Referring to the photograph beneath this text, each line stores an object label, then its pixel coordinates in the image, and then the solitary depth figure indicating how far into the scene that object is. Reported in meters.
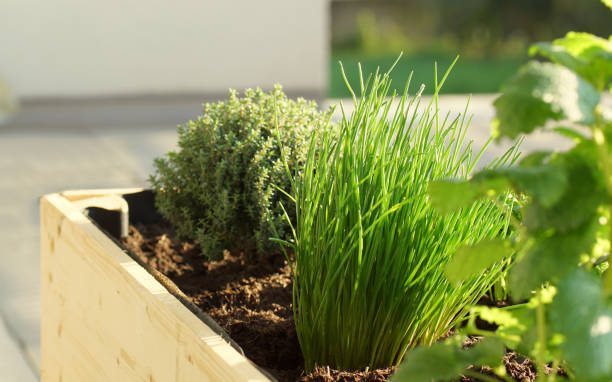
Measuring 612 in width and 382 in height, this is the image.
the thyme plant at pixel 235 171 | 1.45
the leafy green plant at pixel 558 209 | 0.92
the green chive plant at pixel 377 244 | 1.20
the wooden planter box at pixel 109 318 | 1.16
